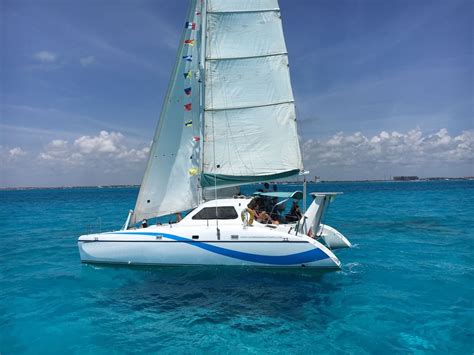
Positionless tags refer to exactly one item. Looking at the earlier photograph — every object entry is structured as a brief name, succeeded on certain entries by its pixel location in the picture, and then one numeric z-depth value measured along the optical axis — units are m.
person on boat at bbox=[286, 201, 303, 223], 14.94
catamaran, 13.03
